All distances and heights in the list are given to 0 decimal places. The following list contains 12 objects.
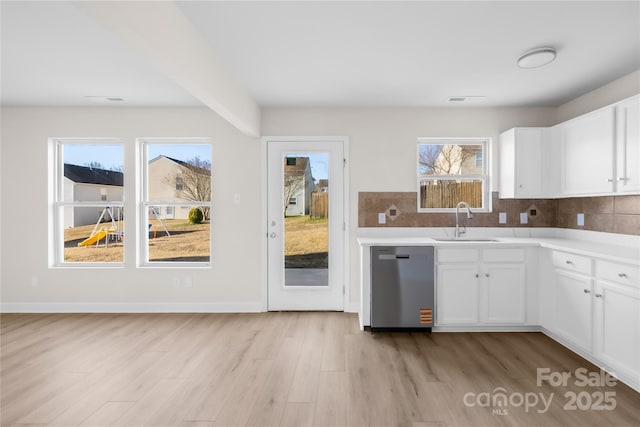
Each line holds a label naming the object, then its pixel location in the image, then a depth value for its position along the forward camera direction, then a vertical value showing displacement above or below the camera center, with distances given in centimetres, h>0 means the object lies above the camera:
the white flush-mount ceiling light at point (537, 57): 248 +113
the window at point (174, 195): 412 +18
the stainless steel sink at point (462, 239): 372 -32
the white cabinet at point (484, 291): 335 -79
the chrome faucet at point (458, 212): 377 -7
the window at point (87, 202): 411 +9
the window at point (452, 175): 404 +41
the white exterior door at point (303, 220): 401 -12
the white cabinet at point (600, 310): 229 -76
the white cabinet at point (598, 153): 262 +50
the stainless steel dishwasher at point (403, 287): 333 -75
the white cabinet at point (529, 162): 360 +51
